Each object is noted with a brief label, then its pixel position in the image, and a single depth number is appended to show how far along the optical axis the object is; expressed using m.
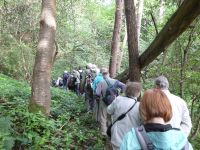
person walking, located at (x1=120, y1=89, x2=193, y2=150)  1.27
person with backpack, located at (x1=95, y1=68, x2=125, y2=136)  3.65
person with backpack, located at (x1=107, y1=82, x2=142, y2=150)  2.14
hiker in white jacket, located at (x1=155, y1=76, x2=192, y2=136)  2.15
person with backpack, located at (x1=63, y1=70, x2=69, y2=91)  9.40
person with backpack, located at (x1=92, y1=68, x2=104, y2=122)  4.17
